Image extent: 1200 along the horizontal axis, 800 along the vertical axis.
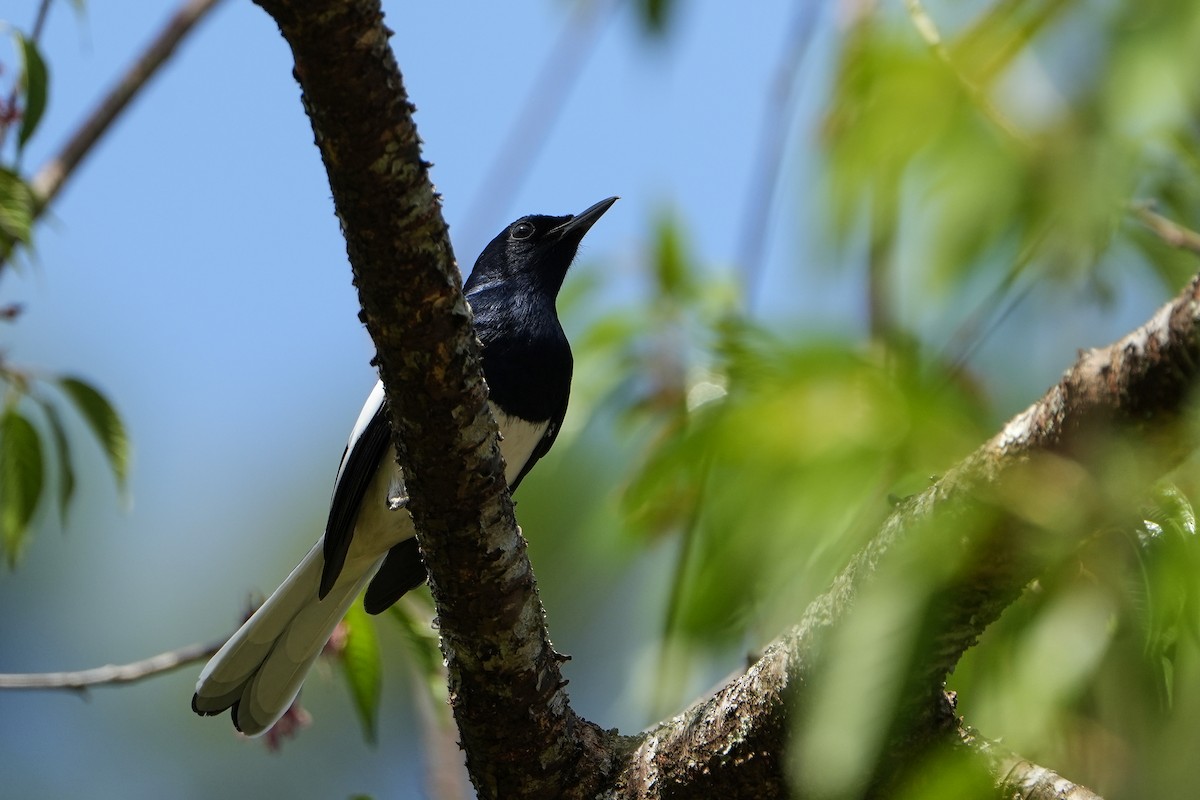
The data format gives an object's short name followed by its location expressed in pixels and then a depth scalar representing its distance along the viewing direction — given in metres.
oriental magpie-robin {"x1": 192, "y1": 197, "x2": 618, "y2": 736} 6.88
